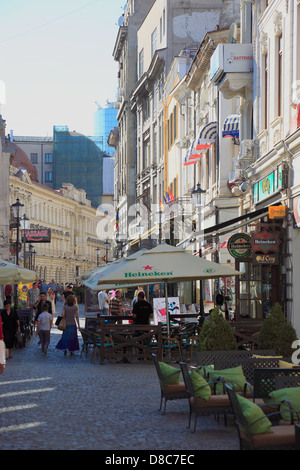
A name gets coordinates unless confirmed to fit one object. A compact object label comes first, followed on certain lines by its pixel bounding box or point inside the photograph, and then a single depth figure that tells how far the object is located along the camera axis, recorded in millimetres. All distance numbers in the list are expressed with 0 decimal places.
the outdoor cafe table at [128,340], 19266
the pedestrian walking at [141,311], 21281
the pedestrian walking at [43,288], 56419
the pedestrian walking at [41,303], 25578
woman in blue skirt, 22328
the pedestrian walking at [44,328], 22891
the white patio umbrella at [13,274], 22359
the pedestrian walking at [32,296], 38025
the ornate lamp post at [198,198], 28838
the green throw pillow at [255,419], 7691
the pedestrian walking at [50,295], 42559
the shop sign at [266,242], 20984
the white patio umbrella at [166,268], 18516
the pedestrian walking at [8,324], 20500
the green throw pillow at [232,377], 10594
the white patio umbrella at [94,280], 21883
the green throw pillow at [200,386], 10180
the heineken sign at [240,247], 22516
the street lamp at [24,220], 44750
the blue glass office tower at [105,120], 187500
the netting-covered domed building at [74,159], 129000
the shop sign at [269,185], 20312
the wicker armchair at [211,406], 10070
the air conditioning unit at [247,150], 24594
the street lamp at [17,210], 33169
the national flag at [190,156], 36319
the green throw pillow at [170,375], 11467
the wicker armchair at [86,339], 21775
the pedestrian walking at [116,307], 26984
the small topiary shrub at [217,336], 13539
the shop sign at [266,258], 21000
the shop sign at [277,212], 20359
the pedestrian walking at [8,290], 40594
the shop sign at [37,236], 60812
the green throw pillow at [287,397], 8602
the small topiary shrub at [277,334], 13781
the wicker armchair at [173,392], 11367
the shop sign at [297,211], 19219
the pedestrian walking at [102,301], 37281
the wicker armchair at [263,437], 7609
